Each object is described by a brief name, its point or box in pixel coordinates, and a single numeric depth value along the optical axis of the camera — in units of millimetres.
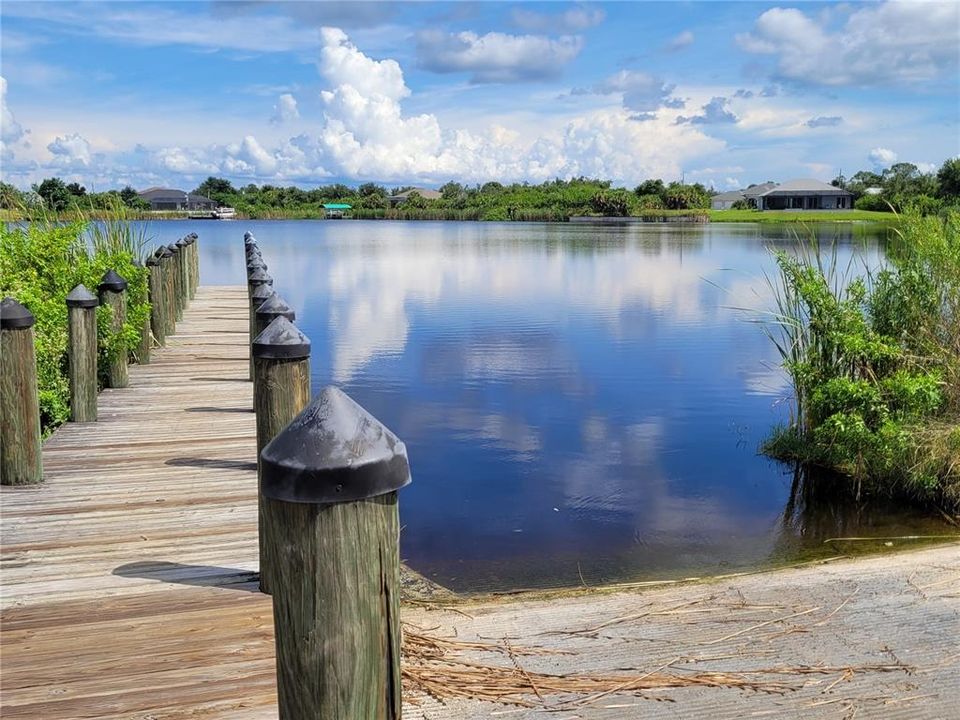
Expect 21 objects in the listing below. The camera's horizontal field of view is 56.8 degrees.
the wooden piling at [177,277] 14984
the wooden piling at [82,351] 7559
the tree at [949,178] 66300
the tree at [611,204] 101125
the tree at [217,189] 121369
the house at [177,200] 122562
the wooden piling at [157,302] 12156
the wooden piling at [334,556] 1932
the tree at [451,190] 118188
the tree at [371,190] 126312
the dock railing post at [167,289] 13086
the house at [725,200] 123875
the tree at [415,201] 113625
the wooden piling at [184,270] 17469
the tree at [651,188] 103500
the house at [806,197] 96812
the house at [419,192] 123562
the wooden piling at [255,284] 8771
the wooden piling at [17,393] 5820
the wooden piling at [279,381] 4816
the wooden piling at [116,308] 9453
